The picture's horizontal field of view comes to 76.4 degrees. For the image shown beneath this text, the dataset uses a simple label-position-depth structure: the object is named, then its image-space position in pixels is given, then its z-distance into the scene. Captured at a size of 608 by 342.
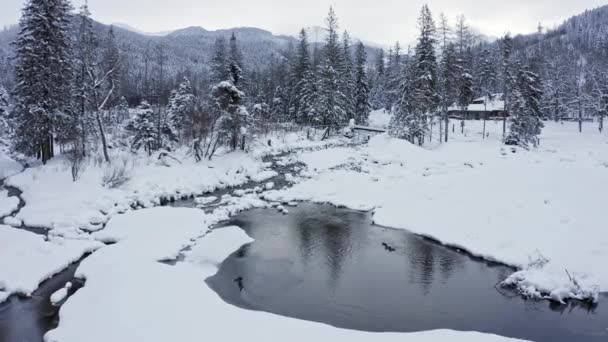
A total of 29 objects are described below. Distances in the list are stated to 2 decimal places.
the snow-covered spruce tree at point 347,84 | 50.59
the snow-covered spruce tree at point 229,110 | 32.50
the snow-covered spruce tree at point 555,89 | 63.16
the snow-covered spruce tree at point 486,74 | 67.12
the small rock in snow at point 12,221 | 15.98
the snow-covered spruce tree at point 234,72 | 34.33
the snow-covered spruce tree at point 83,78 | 25.56
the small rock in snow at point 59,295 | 10.33
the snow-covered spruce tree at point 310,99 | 47.09
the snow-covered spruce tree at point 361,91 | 54.94
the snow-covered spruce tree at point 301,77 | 49.59
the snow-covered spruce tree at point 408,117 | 39.47
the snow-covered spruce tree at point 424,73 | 39.25
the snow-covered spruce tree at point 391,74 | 69.30
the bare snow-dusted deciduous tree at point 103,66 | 26.14
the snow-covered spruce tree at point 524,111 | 37.75
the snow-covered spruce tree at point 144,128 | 32.31
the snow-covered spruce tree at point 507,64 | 43.97
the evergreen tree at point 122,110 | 51.59
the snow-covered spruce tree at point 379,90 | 81.38
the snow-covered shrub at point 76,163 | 21.77
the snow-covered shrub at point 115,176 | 21.83
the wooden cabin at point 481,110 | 60.56
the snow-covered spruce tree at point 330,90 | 46.81
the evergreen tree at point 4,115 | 41.94
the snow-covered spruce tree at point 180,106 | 37.69
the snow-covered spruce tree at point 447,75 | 40.88
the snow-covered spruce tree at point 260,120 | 44.72
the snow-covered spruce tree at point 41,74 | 25.94
